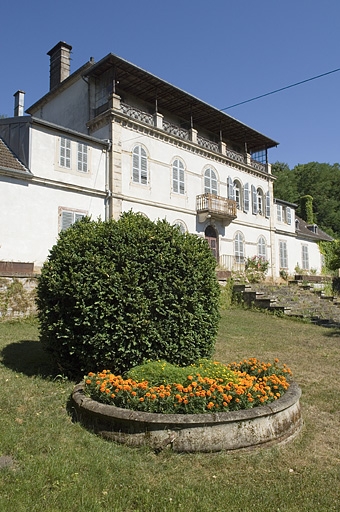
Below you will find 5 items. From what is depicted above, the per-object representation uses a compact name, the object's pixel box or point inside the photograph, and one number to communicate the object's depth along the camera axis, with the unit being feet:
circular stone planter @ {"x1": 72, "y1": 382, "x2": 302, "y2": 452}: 12.62
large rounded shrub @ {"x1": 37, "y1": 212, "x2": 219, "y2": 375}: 17.79
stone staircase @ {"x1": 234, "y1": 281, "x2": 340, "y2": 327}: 48.98
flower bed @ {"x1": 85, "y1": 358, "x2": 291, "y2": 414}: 13.44
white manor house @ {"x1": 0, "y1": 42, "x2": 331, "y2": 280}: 49.03
